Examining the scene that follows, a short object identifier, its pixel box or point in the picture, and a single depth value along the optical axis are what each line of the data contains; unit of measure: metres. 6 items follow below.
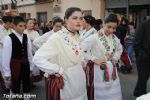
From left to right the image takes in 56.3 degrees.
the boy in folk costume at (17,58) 2.31
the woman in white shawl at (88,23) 2.62
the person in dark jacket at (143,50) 2.65
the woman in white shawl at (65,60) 1.61
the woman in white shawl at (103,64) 2.05
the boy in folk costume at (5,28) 3.30
